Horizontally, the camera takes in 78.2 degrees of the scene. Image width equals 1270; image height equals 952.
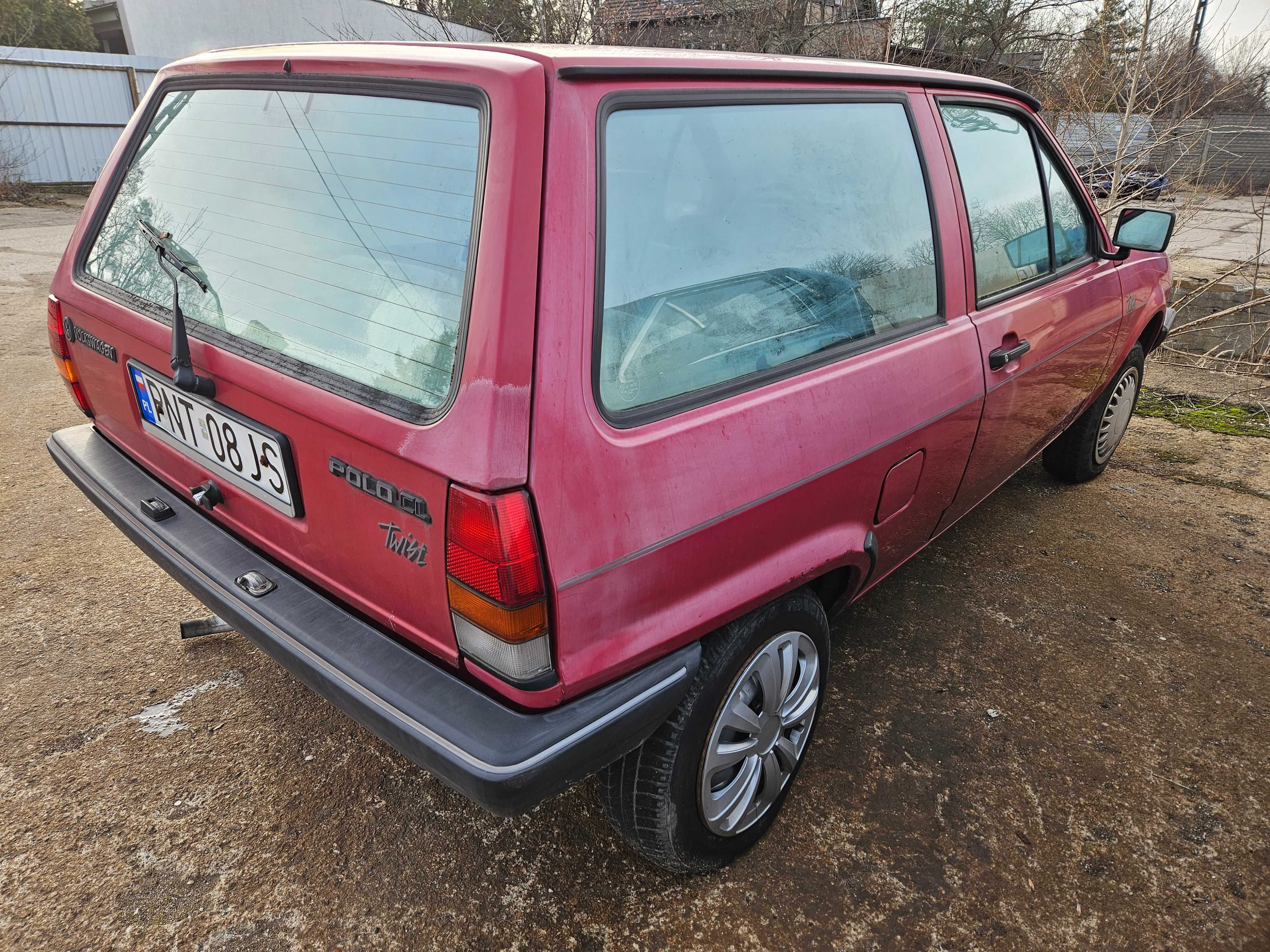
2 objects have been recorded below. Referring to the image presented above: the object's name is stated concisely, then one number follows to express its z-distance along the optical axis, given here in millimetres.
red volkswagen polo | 1267
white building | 15227
